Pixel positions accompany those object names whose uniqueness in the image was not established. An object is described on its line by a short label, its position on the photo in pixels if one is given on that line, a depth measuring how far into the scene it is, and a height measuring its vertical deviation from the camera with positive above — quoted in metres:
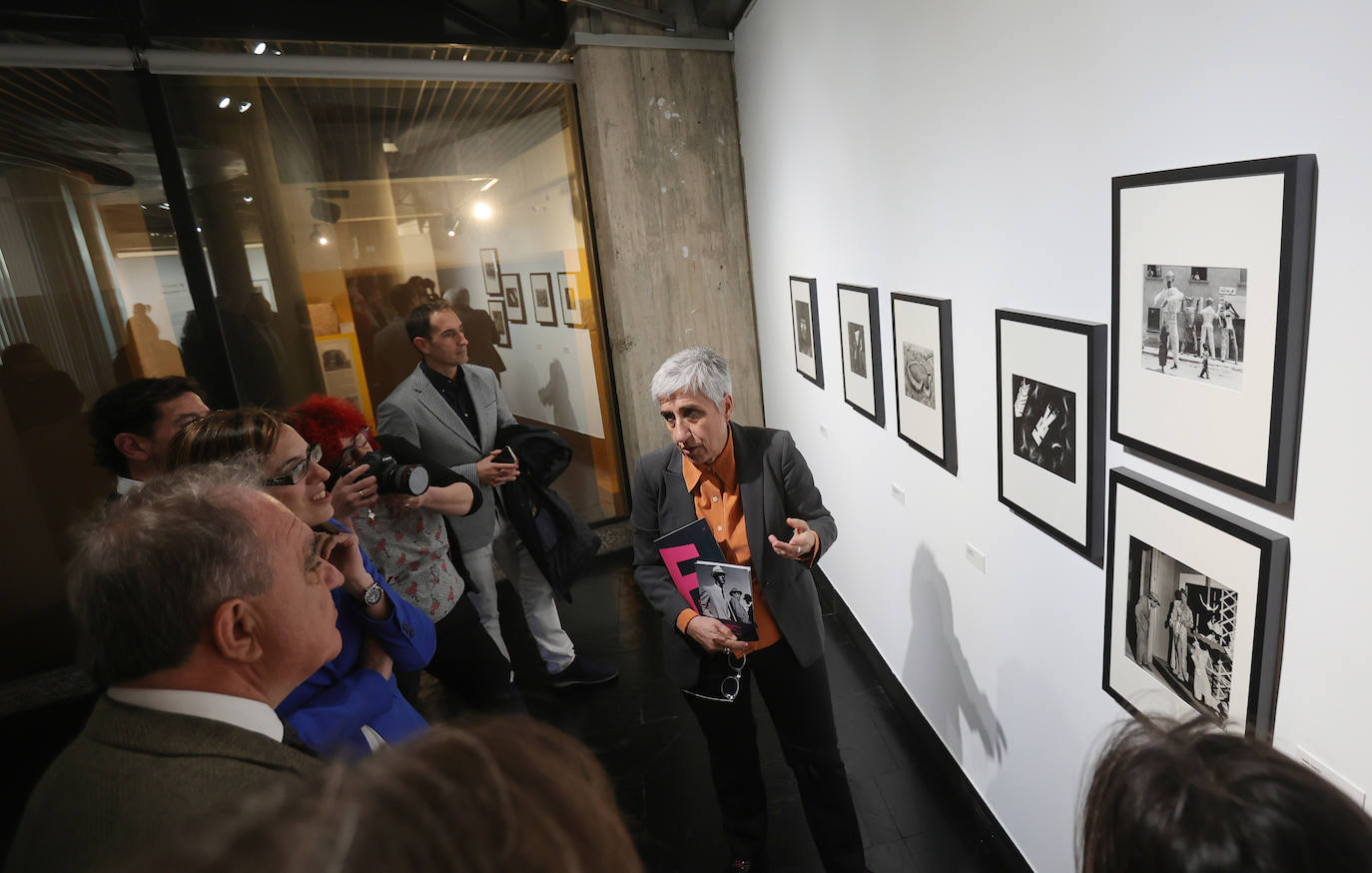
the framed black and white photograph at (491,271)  4.87 +0.08
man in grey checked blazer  3.13 -0.65
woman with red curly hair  2.31 -0.89
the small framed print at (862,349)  2.87 -0.46
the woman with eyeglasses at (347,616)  1.57 -0.80
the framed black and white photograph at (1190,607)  1.18 -0.74
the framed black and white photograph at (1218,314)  1.04 -0.18
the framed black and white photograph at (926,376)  2.29 -0.48
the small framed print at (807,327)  3.65 -0.43
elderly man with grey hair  0.88 -0.51
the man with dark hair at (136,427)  2.26 -0.32
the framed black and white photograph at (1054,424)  1.54 -0.48
